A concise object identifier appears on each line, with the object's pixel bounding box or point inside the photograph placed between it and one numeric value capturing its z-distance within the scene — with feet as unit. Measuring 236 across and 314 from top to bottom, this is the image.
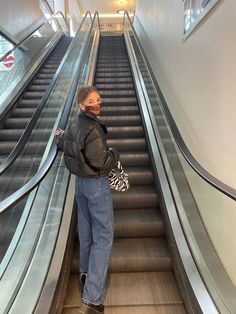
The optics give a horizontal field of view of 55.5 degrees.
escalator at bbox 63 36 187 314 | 5.29
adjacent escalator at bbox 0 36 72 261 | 5.14
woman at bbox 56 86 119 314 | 4.72
